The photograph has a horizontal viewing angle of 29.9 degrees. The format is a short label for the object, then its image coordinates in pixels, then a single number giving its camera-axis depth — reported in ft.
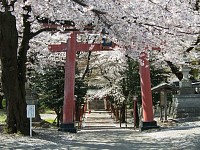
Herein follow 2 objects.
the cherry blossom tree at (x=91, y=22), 36.09
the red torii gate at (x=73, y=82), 52.11
